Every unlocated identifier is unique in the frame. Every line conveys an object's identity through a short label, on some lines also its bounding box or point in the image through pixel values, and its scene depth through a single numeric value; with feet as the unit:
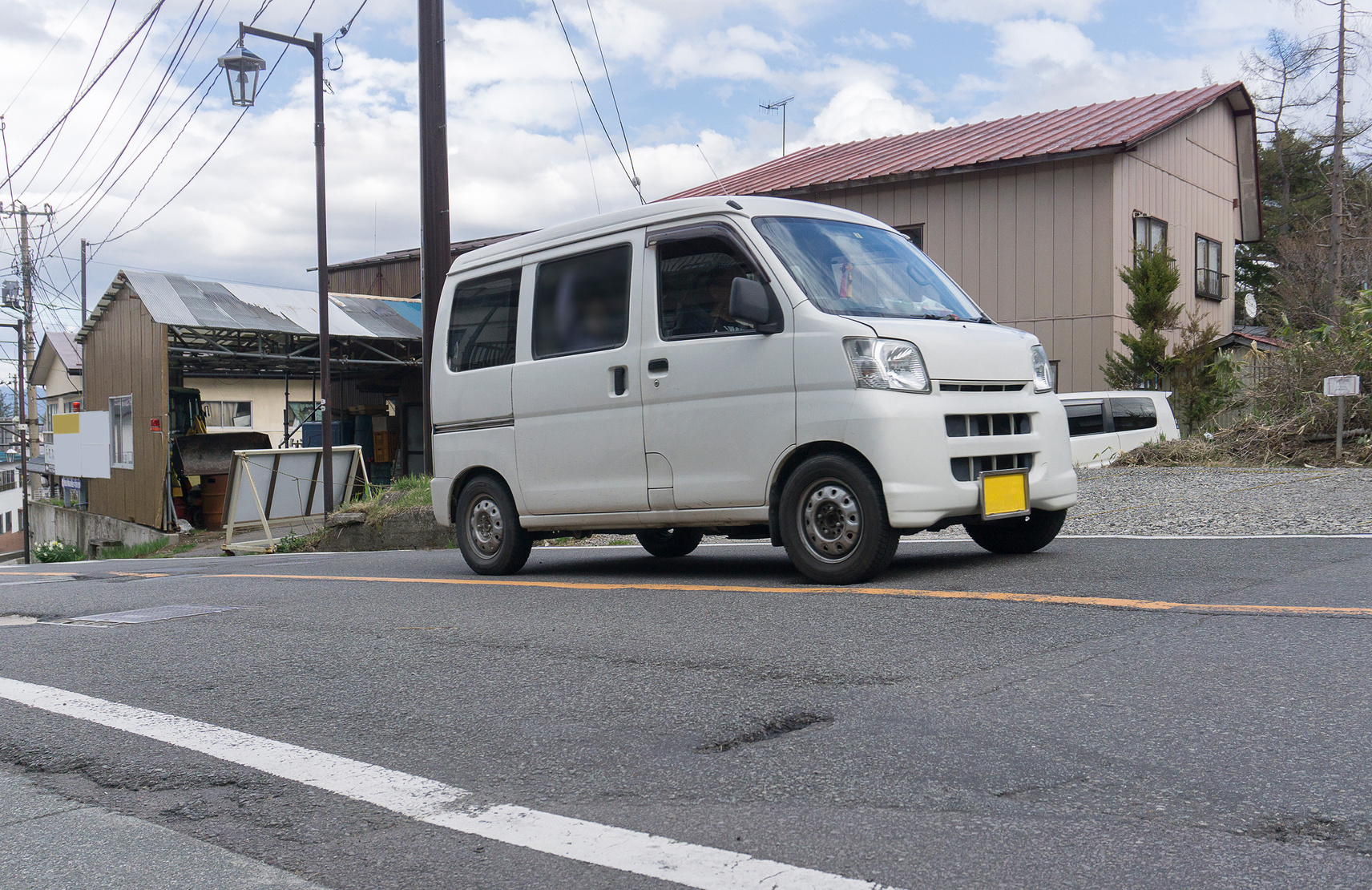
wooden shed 75.51
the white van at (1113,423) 50.11
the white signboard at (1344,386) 40.50
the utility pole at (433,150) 44.83
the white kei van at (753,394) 18.85
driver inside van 20.85
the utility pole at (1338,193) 97.04
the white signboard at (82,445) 90.02
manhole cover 21.99
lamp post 58.85
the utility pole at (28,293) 130.62
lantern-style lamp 58.54
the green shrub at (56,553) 86.33
